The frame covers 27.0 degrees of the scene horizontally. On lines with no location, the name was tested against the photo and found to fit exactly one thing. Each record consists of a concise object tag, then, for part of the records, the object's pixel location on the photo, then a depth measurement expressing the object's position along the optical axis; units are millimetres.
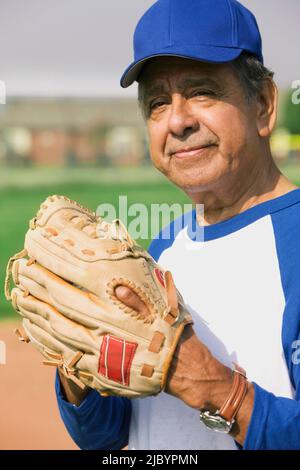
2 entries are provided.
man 1550
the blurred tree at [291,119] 37062
